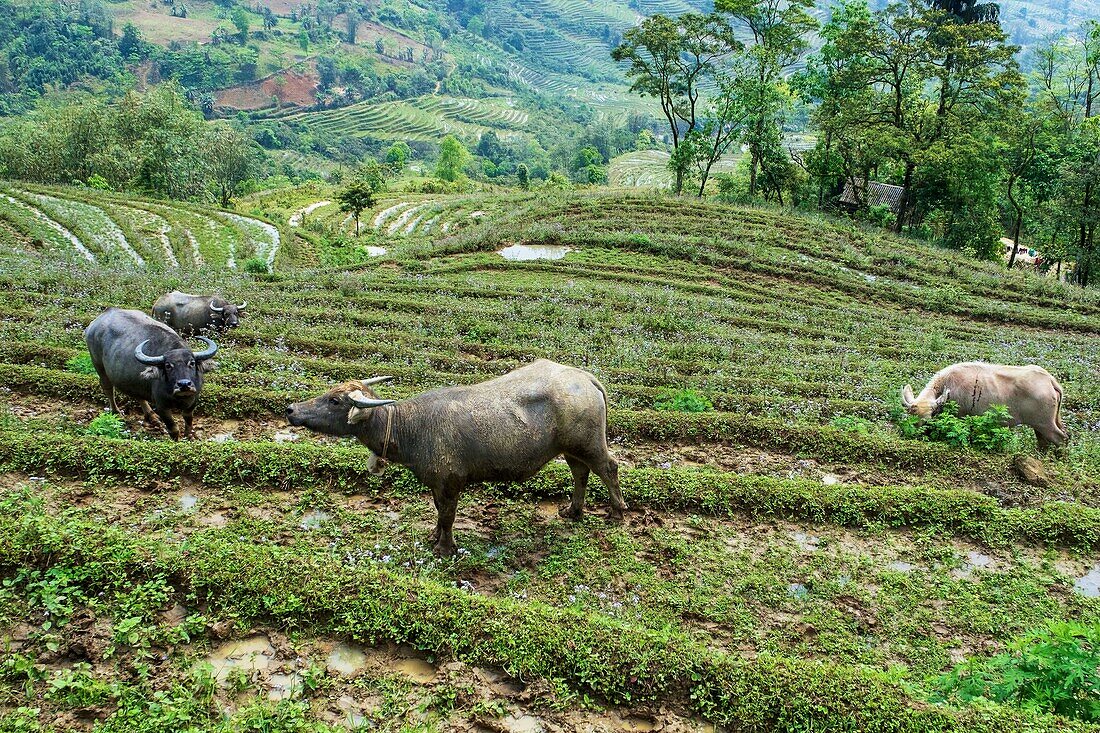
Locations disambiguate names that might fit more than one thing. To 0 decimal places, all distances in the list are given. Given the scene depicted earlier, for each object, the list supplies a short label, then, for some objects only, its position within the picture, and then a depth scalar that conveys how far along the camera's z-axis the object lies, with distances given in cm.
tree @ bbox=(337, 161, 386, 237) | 3497
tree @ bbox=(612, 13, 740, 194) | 3362
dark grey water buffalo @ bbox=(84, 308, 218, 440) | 848
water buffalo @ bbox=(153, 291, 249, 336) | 1309
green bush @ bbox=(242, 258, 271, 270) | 2112
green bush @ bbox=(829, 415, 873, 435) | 1012
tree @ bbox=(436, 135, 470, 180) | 7355
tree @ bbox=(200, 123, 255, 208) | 4725
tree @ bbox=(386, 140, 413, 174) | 8619
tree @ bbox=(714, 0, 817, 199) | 3253
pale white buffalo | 979
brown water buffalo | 643
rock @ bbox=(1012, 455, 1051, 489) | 864
